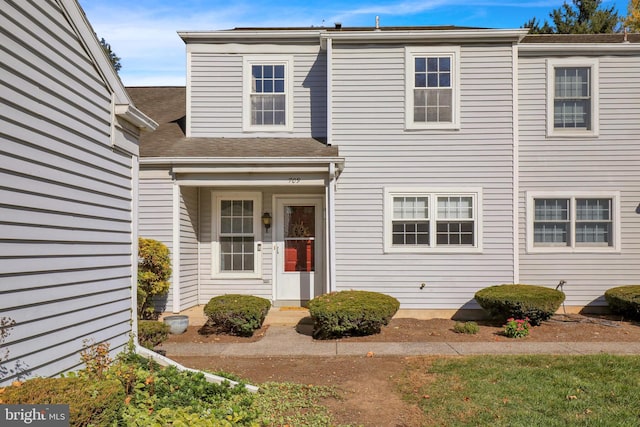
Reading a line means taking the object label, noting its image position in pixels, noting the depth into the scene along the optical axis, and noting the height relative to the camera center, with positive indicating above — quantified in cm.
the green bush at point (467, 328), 862 -184
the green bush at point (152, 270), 943 -99
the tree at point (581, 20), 2500 +984
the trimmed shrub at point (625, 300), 930 -148
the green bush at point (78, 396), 324 -119
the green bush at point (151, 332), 697 -159
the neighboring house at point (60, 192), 389 +22
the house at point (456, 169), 1009 +98
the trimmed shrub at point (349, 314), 825 -154
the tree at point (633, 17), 2364 +941
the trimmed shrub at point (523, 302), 880 -143
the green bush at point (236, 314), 855 -160
